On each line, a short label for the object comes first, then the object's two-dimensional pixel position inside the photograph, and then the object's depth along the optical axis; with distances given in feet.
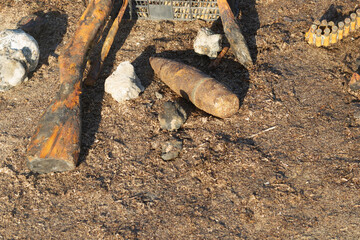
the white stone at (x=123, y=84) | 16.11
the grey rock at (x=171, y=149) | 14.19
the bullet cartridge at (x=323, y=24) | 18.38
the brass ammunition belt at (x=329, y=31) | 17.95
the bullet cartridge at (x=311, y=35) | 17.96
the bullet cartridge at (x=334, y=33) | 18.12
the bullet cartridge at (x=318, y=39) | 17.80
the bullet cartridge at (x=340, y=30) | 18.17
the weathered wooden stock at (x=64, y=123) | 13.58
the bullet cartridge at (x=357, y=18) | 18.71
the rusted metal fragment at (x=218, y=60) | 17.74
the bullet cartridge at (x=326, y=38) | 17.85
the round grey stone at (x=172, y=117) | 14.93
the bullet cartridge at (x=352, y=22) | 18.54
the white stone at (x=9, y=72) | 17.29
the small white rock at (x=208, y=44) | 17.80
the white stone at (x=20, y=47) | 17.66
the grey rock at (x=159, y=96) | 16.42
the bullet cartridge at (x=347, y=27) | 18.31
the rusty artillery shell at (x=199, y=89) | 14.53
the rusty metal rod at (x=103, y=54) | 17.37
